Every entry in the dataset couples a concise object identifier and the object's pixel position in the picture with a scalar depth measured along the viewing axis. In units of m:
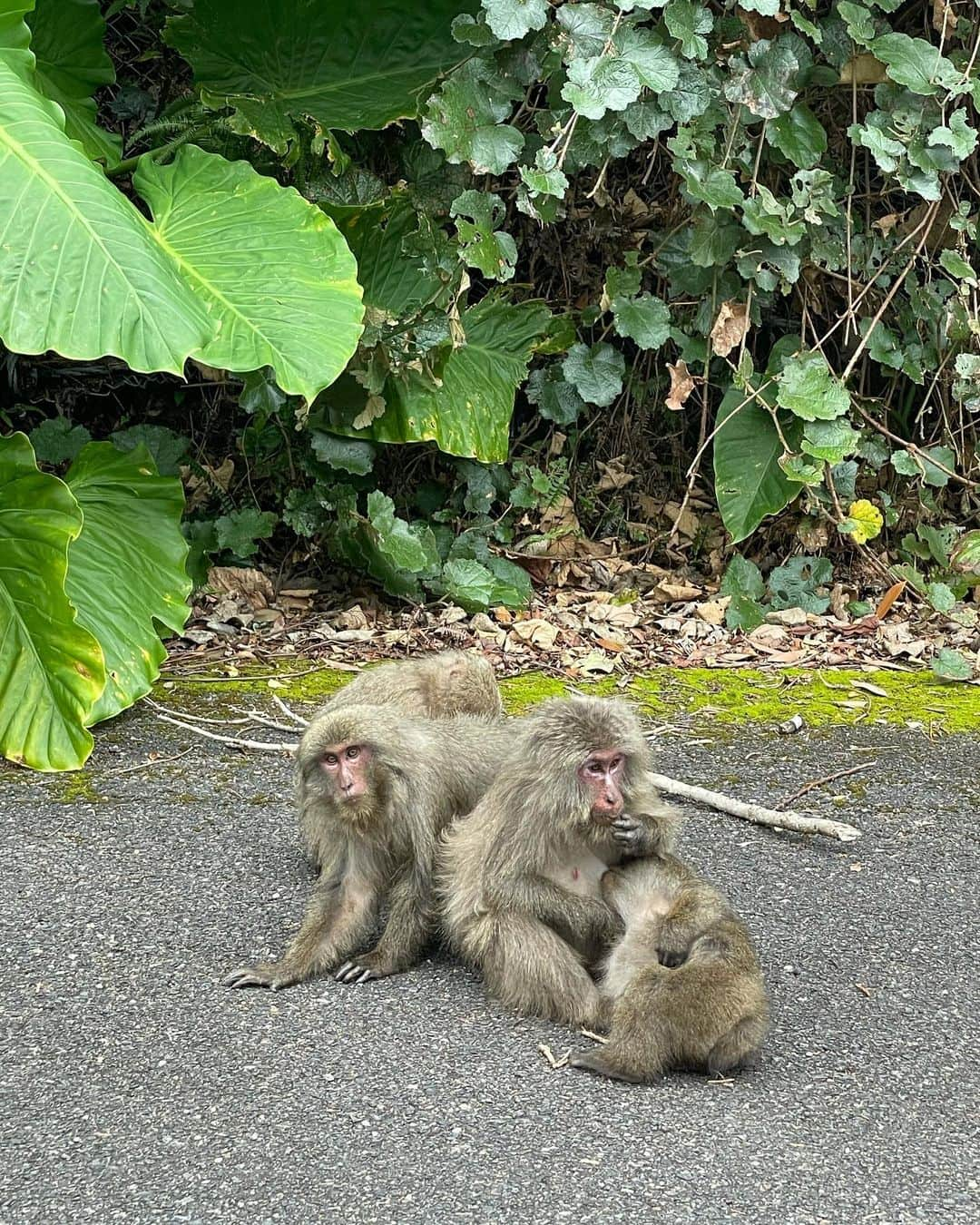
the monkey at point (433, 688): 5.09
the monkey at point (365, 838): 4.23
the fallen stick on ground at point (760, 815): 5.02
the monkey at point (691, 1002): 3.57
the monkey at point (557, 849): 3.97
